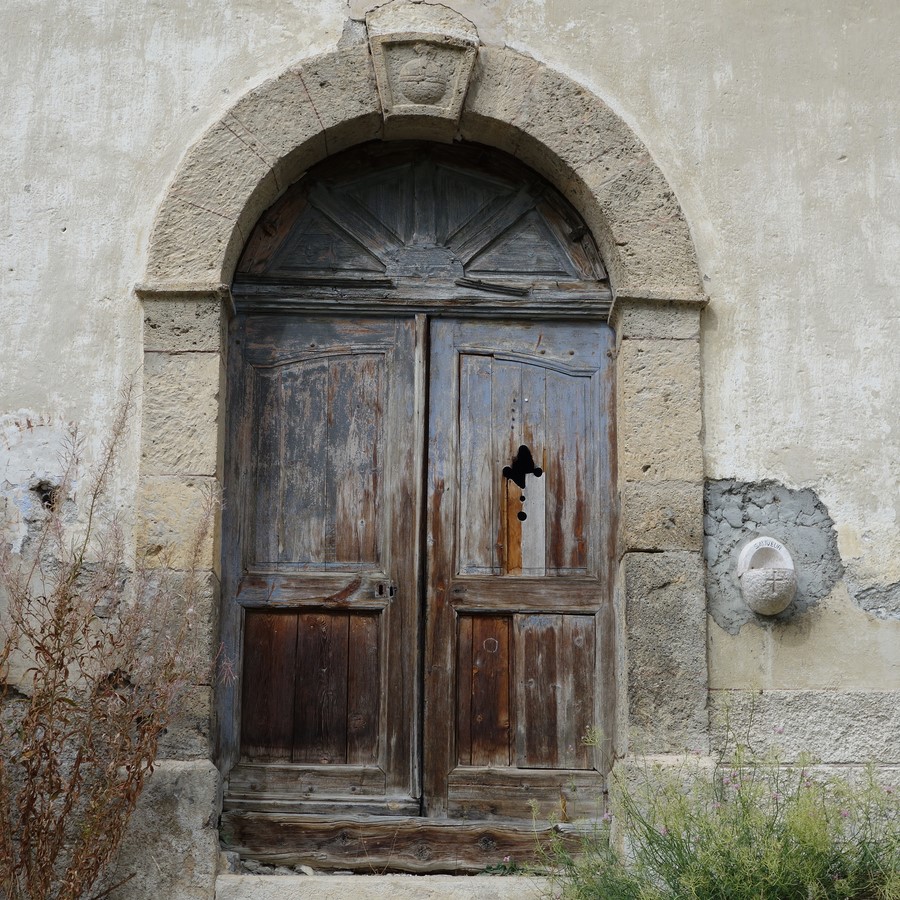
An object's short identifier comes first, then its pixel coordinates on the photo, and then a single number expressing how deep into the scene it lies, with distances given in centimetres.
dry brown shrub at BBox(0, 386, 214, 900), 415
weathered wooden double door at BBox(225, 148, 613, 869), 477
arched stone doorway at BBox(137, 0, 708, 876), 462
